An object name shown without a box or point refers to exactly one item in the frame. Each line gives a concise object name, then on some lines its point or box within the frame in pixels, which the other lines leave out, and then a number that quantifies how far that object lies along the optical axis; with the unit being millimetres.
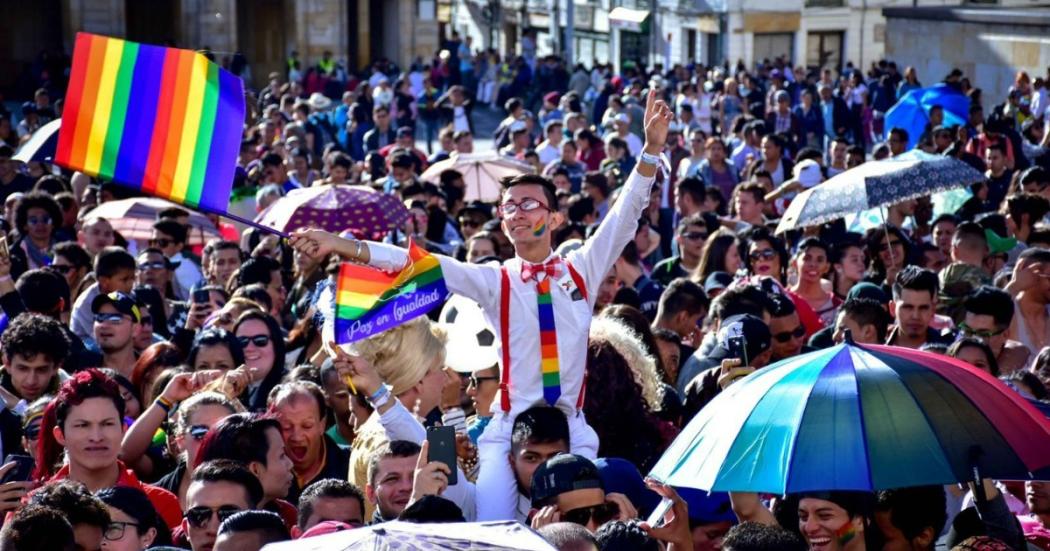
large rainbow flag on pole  6145
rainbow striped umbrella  4633
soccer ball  7027
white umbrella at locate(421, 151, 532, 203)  14859
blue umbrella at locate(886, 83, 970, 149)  19094
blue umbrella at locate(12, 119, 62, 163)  7350
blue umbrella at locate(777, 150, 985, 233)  10477
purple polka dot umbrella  11445
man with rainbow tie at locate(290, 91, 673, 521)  6137
